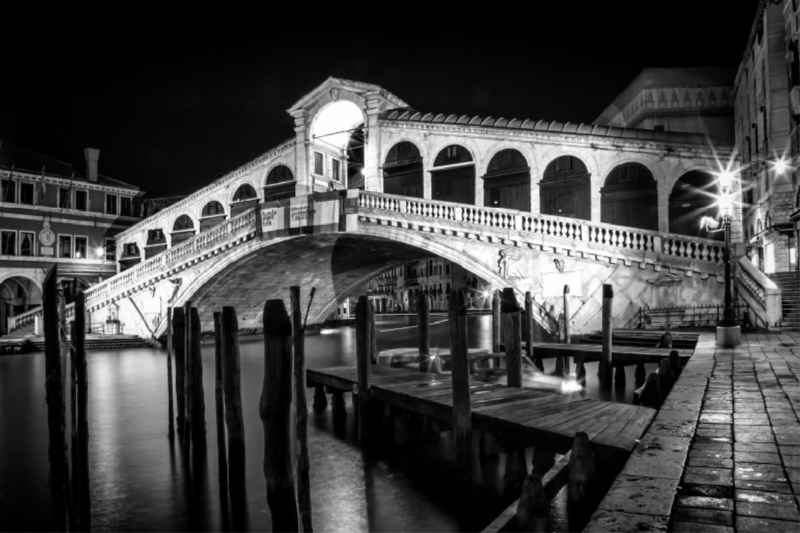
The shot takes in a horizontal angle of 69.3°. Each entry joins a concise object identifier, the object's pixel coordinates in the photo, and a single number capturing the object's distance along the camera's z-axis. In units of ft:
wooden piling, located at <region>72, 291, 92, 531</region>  15.31
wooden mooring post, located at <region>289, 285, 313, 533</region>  14.17
